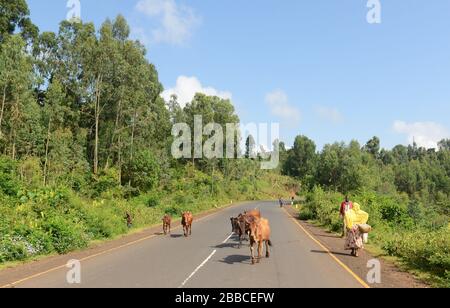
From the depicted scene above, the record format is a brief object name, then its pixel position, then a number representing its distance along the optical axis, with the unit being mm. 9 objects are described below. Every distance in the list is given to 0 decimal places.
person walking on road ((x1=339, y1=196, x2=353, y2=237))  20172
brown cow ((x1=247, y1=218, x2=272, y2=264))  14289
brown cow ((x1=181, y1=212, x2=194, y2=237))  24016
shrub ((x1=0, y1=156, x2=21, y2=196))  21484
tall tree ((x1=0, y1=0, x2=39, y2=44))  55269
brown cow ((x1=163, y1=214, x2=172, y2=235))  25375
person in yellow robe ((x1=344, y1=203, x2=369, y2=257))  16312
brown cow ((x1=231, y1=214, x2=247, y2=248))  19145
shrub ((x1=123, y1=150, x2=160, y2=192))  51688
